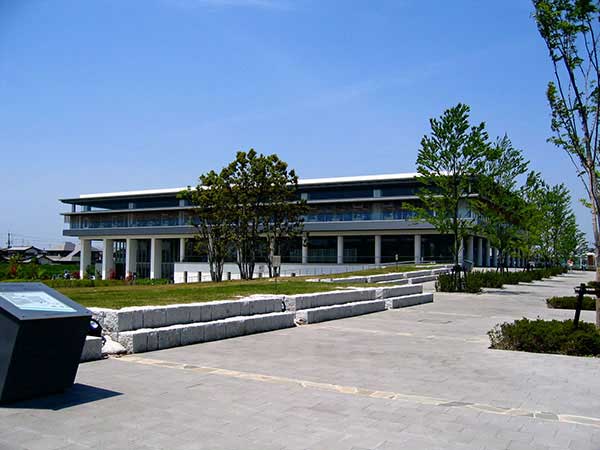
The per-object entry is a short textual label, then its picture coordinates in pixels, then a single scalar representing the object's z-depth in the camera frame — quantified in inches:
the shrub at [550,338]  453.4
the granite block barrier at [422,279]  1376.4
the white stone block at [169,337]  436.1
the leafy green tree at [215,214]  1851.6
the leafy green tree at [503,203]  1355.8
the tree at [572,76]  513.7
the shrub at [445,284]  1221.1
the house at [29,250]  4608.3
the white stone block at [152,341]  425.1
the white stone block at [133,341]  411.9
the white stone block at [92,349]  375.9
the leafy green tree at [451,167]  1171.3
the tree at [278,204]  1809.8
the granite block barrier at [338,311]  623.2
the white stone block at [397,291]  844.0
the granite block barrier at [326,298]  638.5
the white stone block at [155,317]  450.9
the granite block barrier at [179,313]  428.5
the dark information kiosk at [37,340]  253.9
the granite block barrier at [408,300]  839.4
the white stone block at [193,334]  458.3
